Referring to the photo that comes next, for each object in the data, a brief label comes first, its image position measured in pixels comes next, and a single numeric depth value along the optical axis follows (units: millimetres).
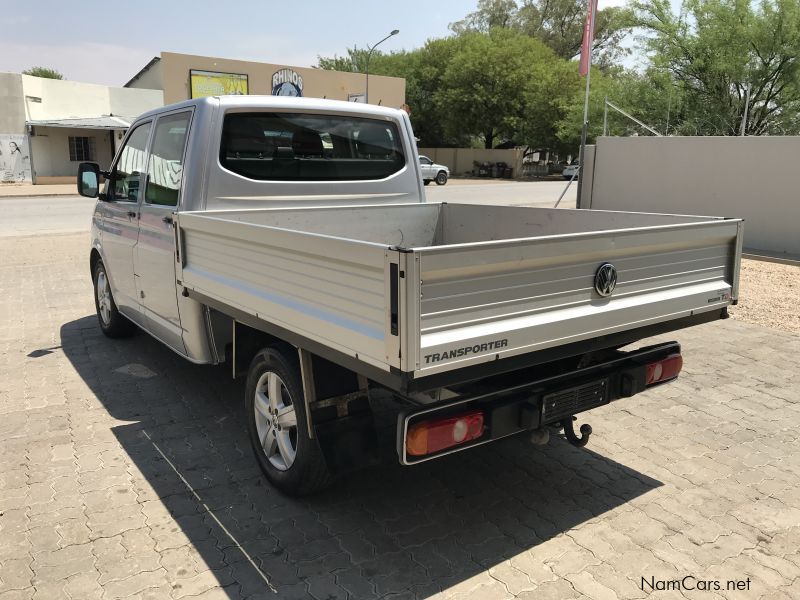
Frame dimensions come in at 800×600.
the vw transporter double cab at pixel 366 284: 2600
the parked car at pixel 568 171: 45594
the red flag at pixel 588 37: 16047
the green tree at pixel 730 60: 19031
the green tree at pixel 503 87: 46281
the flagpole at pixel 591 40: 15150
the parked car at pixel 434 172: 35969
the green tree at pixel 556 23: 62281
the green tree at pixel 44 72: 71062
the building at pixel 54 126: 33531
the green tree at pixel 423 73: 54375
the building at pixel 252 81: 34000
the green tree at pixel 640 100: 21969
